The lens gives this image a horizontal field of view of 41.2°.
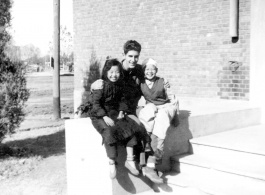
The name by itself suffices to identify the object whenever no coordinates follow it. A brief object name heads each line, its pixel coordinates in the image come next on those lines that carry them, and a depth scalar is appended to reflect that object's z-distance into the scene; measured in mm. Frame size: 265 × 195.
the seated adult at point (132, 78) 4091
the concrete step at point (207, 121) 4621
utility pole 12251
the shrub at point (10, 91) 6754
